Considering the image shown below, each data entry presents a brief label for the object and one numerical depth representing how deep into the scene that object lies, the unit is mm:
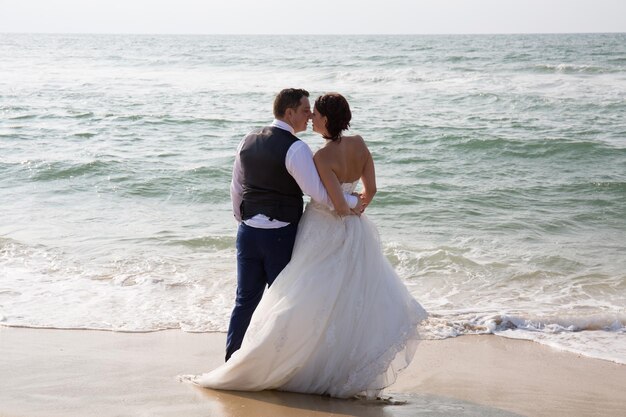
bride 8578
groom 8562
